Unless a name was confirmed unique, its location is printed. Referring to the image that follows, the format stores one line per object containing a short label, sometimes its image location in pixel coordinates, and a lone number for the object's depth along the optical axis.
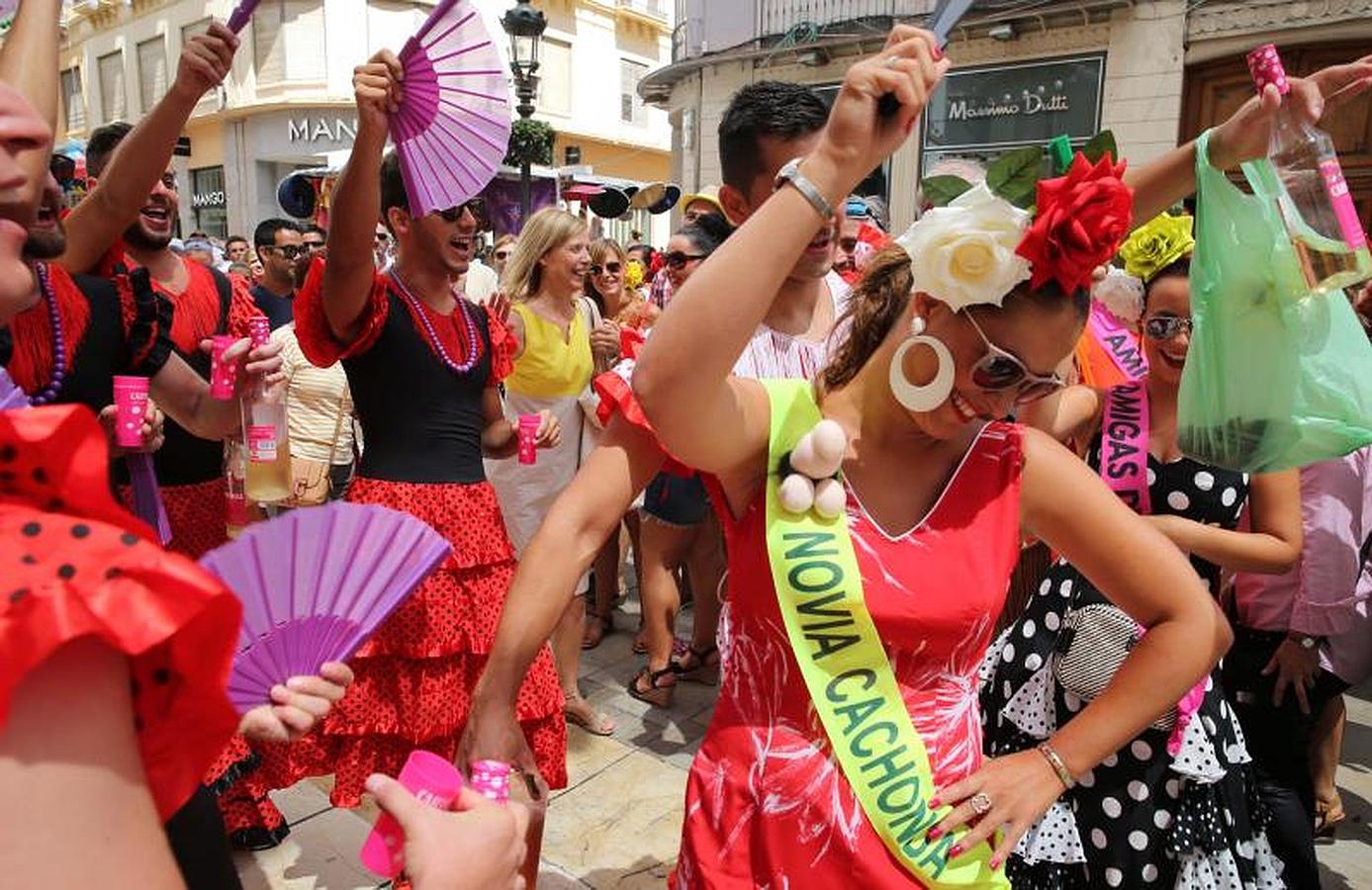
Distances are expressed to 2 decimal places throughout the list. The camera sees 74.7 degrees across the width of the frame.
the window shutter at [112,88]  26.47
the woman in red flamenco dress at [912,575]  1.26
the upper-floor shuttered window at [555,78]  25.67
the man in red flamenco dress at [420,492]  2.36
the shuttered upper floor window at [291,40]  21.95
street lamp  9.21
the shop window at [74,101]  28.30
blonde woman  3.67
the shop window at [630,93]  27.86
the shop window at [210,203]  24.72
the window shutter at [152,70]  25.05
